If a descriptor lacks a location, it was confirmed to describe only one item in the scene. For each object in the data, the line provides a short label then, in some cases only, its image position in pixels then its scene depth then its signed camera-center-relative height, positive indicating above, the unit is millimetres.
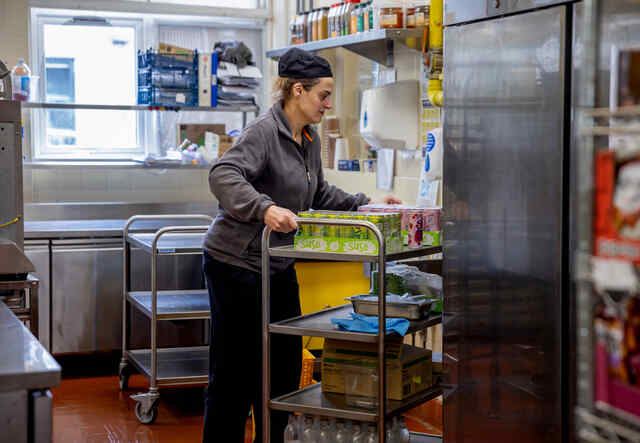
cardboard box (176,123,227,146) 6055 +314
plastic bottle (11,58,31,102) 5309 +601
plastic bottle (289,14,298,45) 4766 +857
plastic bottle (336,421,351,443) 2695 -886
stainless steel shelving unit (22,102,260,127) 5398 +445
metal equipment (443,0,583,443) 2090 -126
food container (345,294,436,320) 2695 -461
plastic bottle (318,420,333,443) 2721 -898
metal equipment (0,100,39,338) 2752 -213
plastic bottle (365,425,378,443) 2637 -871
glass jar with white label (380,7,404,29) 3760 +727
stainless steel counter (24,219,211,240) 4605 -339
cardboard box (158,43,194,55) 5398 +836
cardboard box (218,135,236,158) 5801 +210
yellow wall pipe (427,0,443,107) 3602 +602
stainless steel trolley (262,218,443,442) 2512 -528
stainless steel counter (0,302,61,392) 1475 -372
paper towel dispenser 4008 +286
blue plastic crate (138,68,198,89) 5438 +643
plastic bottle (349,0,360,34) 4091 +796
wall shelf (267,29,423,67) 3729 +665
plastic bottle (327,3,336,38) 4379 +836
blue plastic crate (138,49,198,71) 5402 +762
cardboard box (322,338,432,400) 2676 -658
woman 2709 -274
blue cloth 2576 -499
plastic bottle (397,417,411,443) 2762 -909
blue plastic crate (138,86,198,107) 5461 +519
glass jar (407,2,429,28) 3754 +741
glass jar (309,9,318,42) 4537 +836
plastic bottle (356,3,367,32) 4043 +784
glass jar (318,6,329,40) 4449 +822
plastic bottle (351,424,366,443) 2655 -880
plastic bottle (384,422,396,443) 2738 -904
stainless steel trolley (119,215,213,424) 3846 -705
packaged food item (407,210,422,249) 2709 -194
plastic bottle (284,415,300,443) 2783 -911
